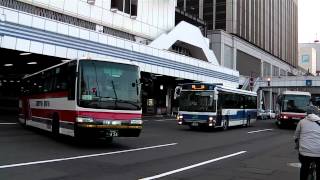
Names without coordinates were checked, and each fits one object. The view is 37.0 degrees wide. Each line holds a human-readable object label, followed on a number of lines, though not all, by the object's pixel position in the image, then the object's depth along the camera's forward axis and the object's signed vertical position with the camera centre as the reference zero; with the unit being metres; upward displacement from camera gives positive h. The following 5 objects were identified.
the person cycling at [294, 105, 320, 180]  8.44 -0.48
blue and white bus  27.95 +0.41
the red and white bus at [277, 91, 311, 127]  34.94 +0.55
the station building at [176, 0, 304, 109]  79.31 +15.15
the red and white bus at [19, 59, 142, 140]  16.03 +0.37
